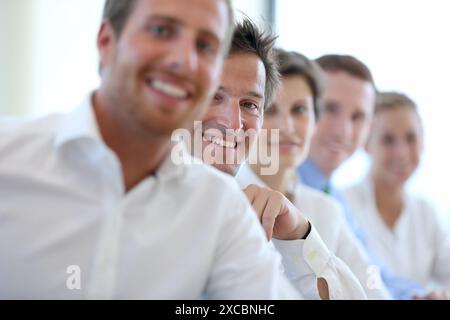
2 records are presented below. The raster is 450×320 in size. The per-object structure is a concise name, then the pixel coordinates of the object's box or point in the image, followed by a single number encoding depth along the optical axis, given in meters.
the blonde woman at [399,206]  2.86
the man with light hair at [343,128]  1.95
